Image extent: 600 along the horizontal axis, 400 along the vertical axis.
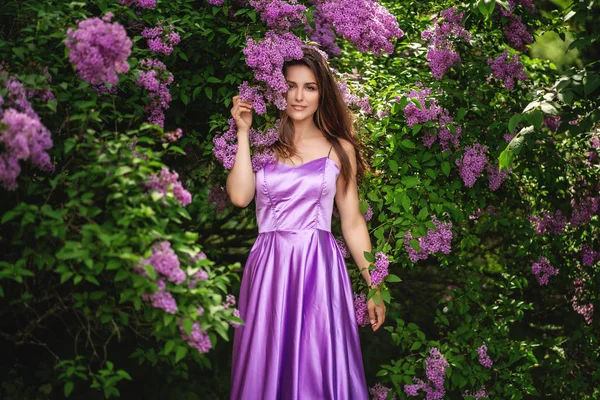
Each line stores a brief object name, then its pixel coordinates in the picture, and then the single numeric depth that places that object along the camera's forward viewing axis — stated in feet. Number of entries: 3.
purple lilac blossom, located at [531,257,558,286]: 12.50
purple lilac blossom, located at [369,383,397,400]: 11.16
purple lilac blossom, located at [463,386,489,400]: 11.28
